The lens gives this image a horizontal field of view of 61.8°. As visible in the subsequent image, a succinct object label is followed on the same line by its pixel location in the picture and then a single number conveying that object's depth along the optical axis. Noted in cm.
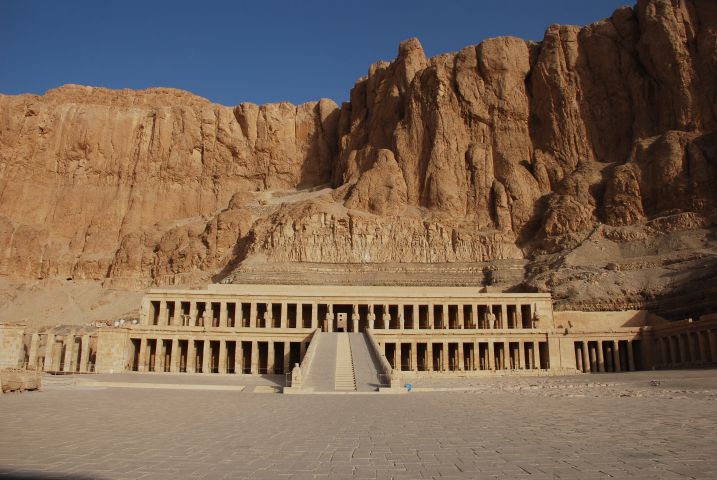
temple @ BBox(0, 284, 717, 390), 4897
